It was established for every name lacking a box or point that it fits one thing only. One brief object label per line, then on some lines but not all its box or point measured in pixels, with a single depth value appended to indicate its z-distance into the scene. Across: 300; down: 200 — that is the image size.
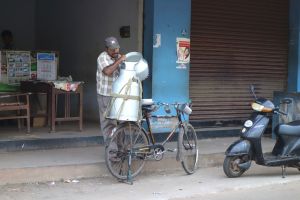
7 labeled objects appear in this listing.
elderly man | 7.25
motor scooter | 7.56
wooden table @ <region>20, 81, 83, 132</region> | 9.15
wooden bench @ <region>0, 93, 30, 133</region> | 8.74
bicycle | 7.09
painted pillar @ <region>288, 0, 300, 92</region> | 11.51
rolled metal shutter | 10.39
